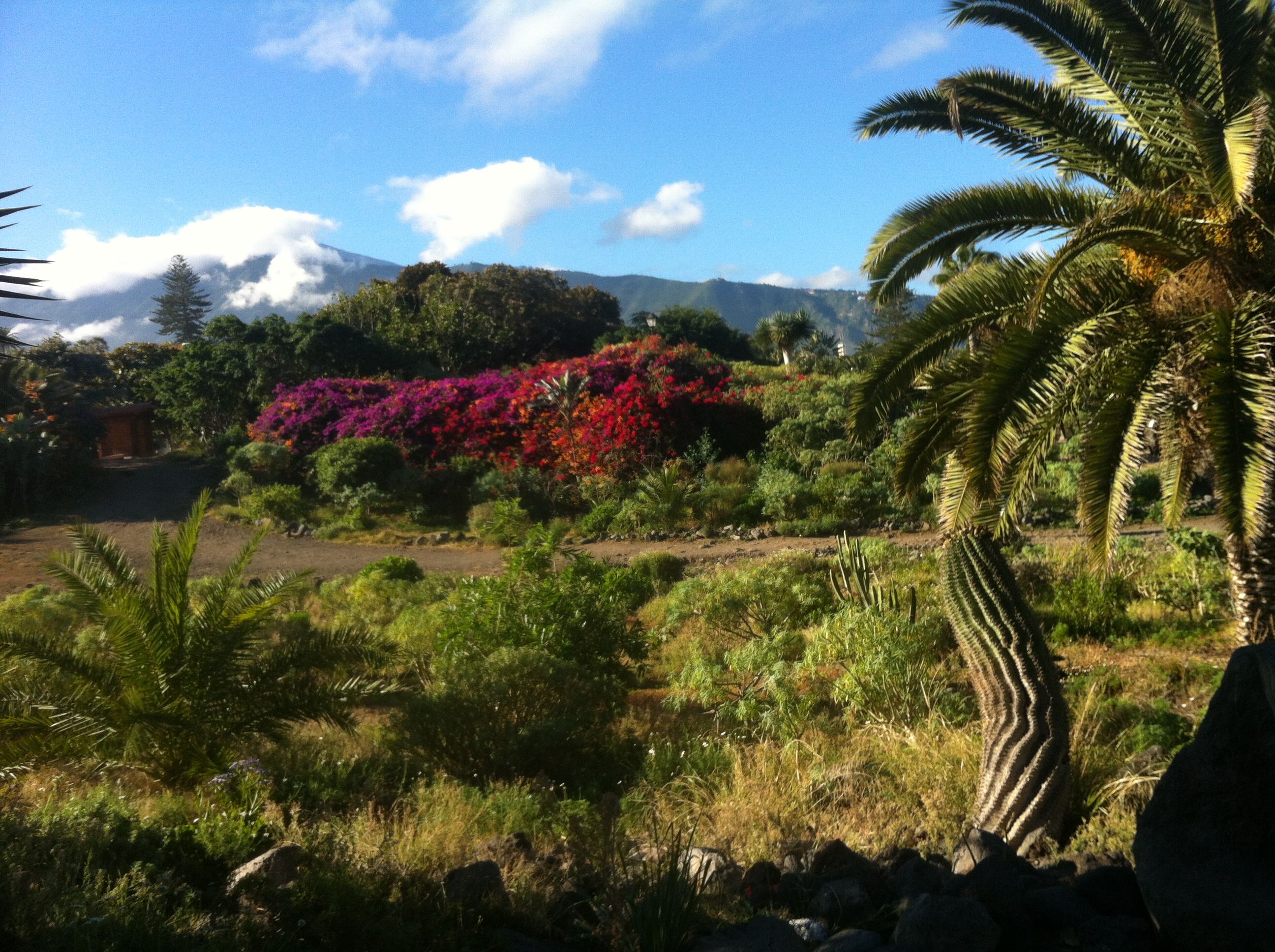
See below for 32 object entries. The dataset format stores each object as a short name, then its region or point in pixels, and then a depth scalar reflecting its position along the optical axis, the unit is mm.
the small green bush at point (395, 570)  11734
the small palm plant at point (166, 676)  5203
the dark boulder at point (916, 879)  3225
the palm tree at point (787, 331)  39125
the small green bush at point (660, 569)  11750
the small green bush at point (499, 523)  13023
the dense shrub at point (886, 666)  6086
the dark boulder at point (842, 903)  3197
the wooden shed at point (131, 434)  26266
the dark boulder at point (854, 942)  2748
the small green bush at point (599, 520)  15516
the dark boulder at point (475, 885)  3166
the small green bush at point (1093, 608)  7940
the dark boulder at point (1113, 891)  3020
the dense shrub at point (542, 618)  7004
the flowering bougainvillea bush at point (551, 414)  17906
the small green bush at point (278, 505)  17500
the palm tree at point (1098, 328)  4559
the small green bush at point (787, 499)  14836
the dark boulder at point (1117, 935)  2678
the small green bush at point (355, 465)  18031
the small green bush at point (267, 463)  19703
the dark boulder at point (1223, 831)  2557
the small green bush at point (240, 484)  18953
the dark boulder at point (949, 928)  2605
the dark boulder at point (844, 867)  3467
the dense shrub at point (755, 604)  8664
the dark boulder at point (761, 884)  3467
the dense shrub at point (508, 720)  5590
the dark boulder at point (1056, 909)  2881
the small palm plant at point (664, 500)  15297
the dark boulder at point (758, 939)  2787
